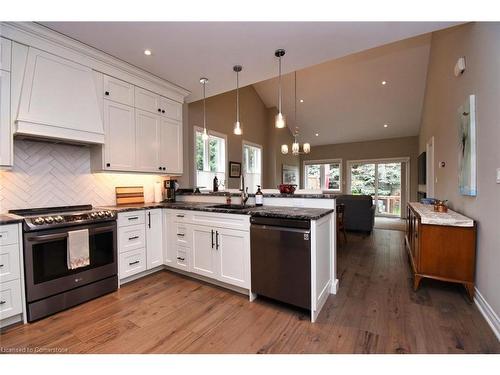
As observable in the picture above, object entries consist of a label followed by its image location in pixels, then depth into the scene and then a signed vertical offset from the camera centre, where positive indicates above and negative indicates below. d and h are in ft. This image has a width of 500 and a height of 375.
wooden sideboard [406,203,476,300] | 7.24 -2.26
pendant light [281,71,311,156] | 17.55 +2.82
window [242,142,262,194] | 21.75 +1.84
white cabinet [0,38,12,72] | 6.48 +3.77
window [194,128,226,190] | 15.94 +1.82
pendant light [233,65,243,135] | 9.75 +4.92
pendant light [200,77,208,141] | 10.60 +4.92
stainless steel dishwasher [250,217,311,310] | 6.36 -2.24
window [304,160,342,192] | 29.25 +1.01
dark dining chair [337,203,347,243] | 13.51 -2.01
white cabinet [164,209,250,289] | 7.66 -2.38
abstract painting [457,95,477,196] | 7.38 +1.13
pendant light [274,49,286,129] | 8.52 +2.53
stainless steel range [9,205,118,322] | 6.43 -2.32
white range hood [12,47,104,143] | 6.95 +2.79
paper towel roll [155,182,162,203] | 11.74 -0.40
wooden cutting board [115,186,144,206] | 10.34 -0.46
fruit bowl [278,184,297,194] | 8.70 -0.24
